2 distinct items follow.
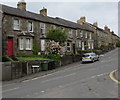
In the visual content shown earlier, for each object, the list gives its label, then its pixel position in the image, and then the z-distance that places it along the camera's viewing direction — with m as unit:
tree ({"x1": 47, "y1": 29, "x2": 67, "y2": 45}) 29.10
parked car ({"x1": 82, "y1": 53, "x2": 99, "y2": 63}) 27.41
